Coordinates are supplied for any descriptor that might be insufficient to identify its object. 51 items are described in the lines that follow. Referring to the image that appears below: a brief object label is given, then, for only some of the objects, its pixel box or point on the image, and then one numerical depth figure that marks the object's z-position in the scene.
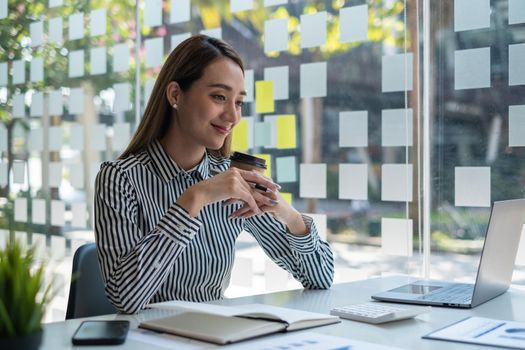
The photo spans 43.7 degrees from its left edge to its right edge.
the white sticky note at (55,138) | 4.10
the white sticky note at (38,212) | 4.16
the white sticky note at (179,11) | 3.53
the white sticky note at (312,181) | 2.99
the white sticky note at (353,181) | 2.85
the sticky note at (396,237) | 2.74
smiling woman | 1.83
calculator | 1.53
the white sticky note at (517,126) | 2.46
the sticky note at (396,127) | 2.74
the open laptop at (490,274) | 1.72
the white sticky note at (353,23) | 2.86
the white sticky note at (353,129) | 2.85
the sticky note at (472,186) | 2.55
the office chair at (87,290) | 2.02
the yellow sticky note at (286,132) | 3.08
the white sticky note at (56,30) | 4.11
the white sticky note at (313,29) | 2.98
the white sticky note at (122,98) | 3.79
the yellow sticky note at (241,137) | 3.23
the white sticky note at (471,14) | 2.56
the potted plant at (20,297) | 1.08
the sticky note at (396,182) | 2.73
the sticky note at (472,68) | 2.55
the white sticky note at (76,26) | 4.02
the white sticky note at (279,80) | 3.10
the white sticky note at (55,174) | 4.09
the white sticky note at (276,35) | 3.11
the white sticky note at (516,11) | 2.48
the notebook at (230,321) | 1.34
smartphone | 1.29
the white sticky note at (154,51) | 3.64
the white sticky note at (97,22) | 3.91
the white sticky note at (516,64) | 2.47
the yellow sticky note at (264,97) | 3.16
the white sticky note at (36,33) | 4.19
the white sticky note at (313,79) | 2.99
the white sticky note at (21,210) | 4.26
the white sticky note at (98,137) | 3.90
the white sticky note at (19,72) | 4.27
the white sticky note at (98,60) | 3.90
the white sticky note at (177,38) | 3.55
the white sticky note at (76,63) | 4.01
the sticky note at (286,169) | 3.08
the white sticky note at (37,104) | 4.18
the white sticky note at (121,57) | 3.79
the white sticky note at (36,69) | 4.17
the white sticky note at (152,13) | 3.64
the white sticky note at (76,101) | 4.01
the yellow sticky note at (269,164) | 3.14
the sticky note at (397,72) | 2.74
